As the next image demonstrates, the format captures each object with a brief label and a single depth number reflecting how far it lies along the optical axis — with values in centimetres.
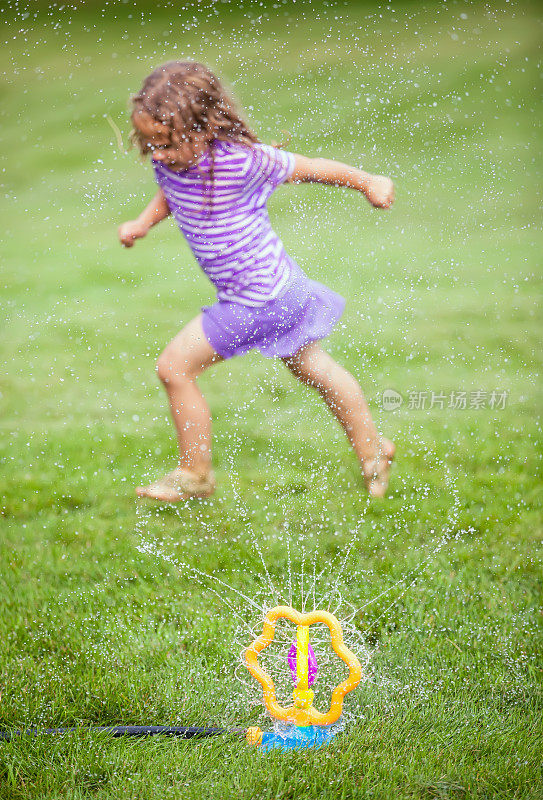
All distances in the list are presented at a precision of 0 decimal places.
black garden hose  711
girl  686
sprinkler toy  692
